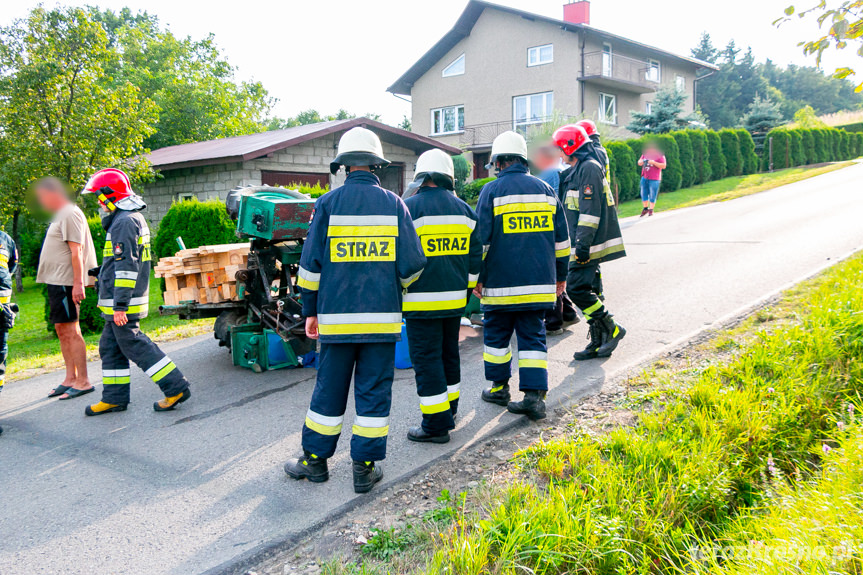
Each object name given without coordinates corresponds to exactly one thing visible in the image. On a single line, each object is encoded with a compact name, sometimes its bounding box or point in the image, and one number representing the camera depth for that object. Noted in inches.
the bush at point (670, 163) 907.4
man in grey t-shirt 228.4
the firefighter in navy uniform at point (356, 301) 149.6
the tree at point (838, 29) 114.3
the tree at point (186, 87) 1360.7
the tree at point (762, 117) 1302.9
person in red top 668.7
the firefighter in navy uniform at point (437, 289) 173.6
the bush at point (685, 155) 946.1
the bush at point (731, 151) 1047.8
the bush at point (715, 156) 1010.7
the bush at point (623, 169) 831.1
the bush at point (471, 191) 827.4
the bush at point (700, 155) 975.0
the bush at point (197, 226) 471.5
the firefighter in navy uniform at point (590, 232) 239.0
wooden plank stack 249.9
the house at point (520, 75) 1241.4
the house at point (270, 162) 641.6
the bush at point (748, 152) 1077.8
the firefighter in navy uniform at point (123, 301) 206.8
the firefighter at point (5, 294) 220.7
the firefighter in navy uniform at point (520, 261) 189.8
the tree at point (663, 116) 1040.7
